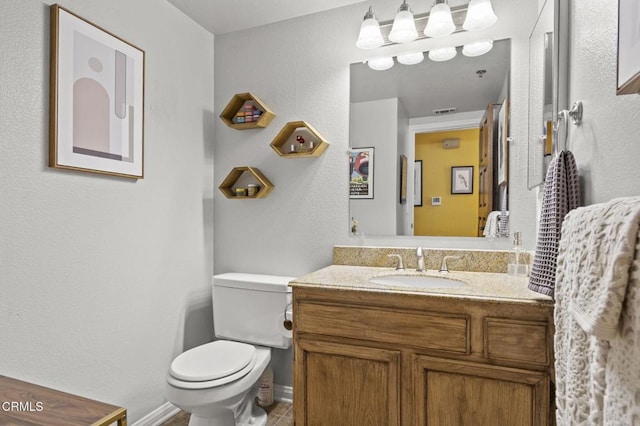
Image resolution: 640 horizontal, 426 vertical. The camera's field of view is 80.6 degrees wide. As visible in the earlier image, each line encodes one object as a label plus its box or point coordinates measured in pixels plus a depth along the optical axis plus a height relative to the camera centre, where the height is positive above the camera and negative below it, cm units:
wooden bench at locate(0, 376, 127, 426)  93 -53
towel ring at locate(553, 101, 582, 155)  118 +31
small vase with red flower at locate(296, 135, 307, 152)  226 +40
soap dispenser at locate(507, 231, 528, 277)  169 -24
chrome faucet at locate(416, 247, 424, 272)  193 -25
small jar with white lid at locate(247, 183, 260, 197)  234 +12
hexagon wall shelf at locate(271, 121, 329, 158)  219 +41
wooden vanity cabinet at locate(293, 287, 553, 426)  133 -58
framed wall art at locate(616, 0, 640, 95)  68 +31
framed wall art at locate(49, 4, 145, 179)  156 +50
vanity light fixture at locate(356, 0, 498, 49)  184 +96
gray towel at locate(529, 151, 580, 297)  117 +1
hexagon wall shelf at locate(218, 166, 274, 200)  231 +18
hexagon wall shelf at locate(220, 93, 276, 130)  229 +61
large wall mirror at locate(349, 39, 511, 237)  195 +39
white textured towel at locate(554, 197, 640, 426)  52 -16
